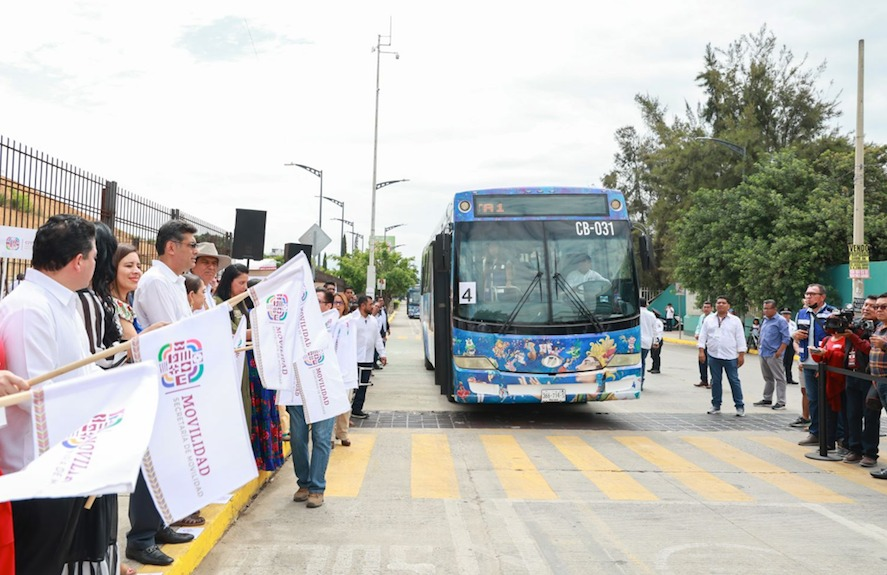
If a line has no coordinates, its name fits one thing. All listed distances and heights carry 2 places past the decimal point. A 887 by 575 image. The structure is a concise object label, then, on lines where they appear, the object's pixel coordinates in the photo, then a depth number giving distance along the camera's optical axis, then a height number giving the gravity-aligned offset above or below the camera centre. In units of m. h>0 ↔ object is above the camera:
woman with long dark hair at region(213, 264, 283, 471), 6.65 -0.88
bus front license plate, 11.23 -1.31
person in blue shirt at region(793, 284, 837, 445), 10.45 -0.35
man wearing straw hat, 6.75 +0.26
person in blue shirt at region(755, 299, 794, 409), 13.66 -0.69
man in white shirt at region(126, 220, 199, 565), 4.79 -0.07
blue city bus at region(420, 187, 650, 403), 11.29 +0.06
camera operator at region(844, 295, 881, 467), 8.97 -1.10
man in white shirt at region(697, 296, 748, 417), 13.10 -0.76
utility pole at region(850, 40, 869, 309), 18.70 +2.71
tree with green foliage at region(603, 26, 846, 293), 43.62 +10.19
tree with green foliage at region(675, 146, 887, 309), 29.27 +3.15
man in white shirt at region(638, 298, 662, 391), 16.25 -0.54
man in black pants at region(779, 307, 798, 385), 17.22 -1.09
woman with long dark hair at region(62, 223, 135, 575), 3.34 -0.38
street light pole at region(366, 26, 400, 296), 33.09 +3.96
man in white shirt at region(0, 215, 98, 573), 3.06 -0.21
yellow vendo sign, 18.59 +1.10
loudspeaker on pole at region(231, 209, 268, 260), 10.90 +0.84
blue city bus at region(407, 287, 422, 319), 71.69 -0.27
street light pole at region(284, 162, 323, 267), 37.37 +5.87
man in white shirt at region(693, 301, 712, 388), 17.69 -1.48
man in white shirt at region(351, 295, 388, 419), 12.26 -0.74
